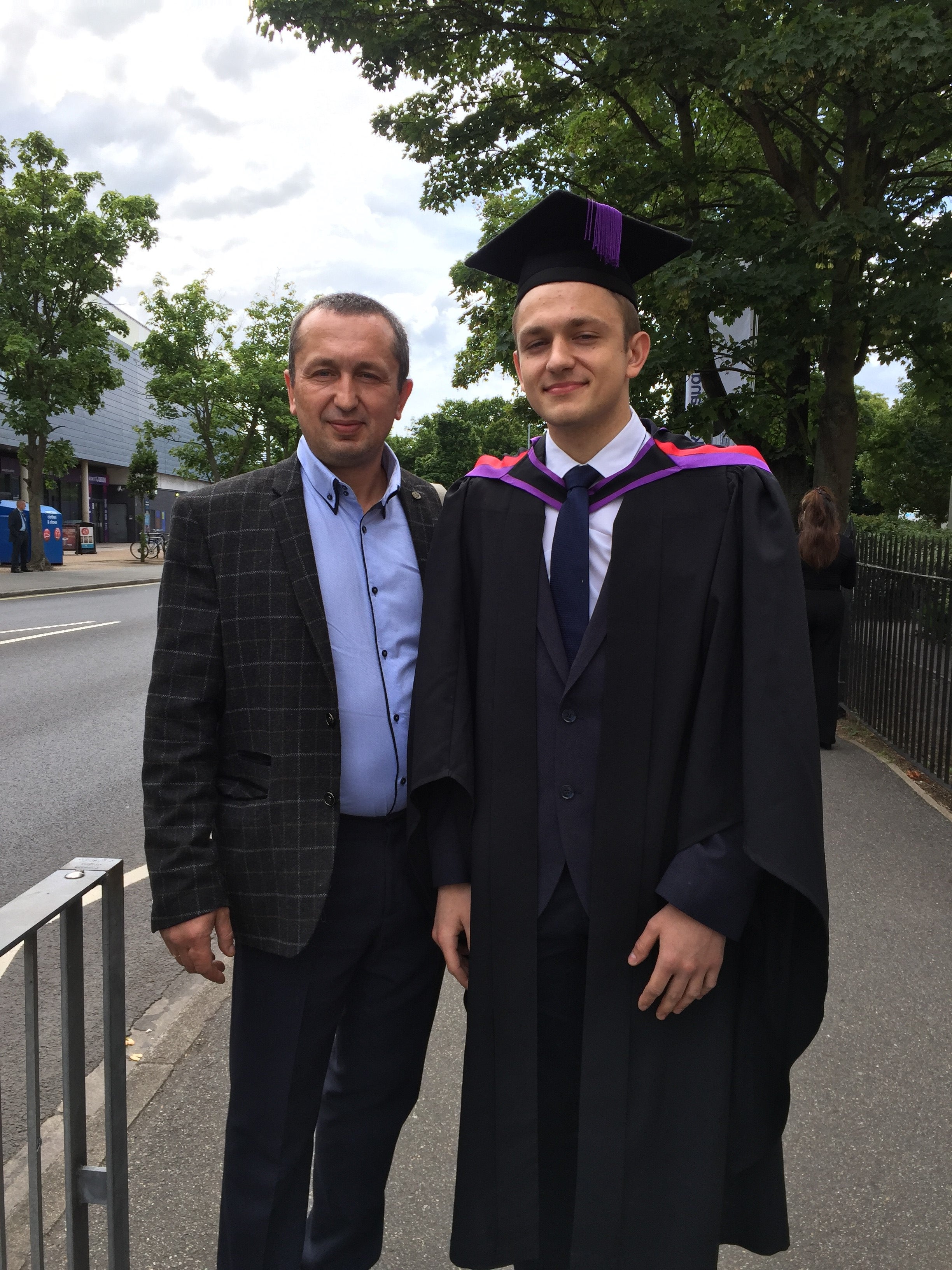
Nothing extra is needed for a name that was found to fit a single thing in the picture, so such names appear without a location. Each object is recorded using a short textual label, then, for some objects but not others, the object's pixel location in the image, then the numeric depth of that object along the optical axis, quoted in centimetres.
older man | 200
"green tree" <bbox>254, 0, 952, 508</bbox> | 827
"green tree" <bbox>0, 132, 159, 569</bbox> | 2402
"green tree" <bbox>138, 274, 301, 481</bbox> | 3706
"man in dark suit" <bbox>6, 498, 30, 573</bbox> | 2570
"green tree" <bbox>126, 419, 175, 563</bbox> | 4338
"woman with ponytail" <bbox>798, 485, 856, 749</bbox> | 741
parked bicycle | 3794
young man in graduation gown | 179
